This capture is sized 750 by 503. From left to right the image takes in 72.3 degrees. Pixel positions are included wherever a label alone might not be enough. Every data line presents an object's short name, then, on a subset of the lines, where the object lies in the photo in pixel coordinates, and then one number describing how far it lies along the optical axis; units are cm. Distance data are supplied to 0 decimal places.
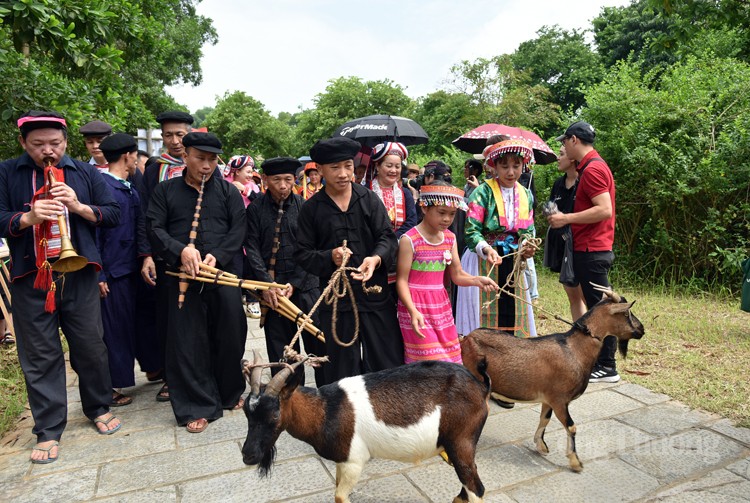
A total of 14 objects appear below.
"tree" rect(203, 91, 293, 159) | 3334
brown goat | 335
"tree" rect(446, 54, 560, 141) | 2009
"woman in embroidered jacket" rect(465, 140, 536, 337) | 426
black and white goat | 254
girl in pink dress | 350
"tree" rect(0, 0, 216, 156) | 471
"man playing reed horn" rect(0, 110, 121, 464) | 359
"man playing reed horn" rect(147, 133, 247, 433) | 410
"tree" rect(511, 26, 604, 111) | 2928
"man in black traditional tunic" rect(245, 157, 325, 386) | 439
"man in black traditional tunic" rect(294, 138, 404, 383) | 358
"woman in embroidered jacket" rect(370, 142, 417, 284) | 469
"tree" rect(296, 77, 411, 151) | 3416
